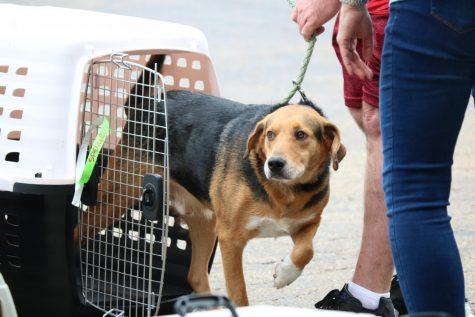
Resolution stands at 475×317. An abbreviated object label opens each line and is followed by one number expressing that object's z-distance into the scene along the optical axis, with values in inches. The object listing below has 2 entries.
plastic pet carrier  272.1
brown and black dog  297.1
